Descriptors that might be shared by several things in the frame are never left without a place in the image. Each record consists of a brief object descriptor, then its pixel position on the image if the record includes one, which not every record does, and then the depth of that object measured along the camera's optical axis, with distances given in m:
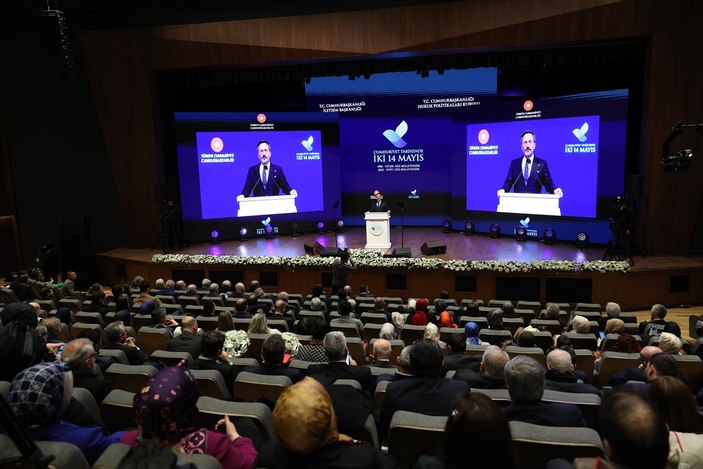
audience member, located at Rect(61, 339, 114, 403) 3.29
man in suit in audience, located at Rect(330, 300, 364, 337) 6.09
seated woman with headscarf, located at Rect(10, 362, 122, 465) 2.14
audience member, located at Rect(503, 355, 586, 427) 2.64
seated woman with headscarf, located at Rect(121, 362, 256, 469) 1.81
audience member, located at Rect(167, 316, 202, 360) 4.70
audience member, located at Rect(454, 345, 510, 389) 3.38
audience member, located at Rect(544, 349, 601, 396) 3.60
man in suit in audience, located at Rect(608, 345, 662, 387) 3.81
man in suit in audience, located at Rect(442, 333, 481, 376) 4.13
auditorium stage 9.77
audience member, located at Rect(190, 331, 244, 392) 3.79
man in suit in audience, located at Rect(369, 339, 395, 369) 4.34
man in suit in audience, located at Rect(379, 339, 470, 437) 2.92
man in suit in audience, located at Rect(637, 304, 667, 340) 6.09
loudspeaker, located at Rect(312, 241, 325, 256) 11.87
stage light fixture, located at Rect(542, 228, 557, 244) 13.17
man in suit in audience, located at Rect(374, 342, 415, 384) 3.39
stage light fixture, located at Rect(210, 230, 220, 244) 14.76
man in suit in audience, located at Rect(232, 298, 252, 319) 6.71
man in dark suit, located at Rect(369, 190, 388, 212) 12.70
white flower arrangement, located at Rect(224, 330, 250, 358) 4.98
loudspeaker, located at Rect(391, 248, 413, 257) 11.12
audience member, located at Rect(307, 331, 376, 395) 3.60
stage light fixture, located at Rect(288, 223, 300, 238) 15.49
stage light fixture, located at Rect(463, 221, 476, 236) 14.98
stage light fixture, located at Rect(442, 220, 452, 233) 15.44
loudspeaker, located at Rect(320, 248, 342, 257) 11.45
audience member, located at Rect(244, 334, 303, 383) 3.71
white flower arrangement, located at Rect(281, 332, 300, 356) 4.97
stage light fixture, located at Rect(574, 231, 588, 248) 12.55
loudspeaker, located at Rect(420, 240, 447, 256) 11.77
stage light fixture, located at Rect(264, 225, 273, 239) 15.27
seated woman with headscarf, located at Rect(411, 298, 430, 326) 6.41
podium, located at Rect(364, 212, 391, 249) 12.63
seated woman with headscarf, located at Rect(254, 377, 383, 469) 1.85
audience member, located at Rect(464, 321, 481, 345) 5.43
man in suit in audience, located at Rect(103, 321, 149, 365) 4.34
